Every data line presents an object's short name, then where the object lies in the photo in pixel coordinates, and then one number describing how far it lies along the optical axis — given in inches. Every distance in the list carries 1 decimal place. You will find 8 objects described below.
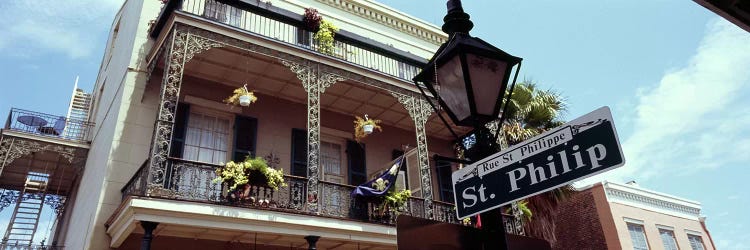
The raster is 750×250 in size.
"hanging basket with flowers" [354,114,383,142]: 493.4
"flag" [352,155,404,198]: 428.5
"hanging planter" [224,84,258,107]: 414.0
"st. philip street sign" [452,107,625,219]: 96.3
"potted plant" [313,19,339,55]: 486.0
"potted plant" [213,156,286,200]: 368.2
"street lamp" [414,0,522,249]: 120.0
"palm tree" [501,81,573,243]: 593.6
